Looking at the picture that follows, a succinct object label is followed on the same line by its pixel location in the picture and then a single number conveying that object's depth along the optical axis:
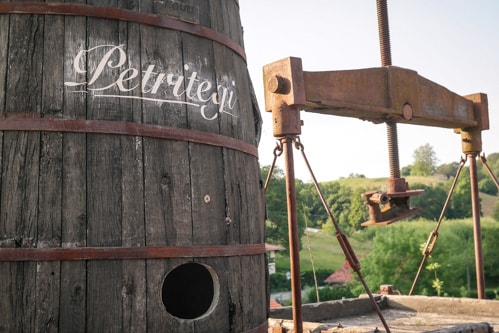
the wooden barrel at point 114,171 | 3.17
